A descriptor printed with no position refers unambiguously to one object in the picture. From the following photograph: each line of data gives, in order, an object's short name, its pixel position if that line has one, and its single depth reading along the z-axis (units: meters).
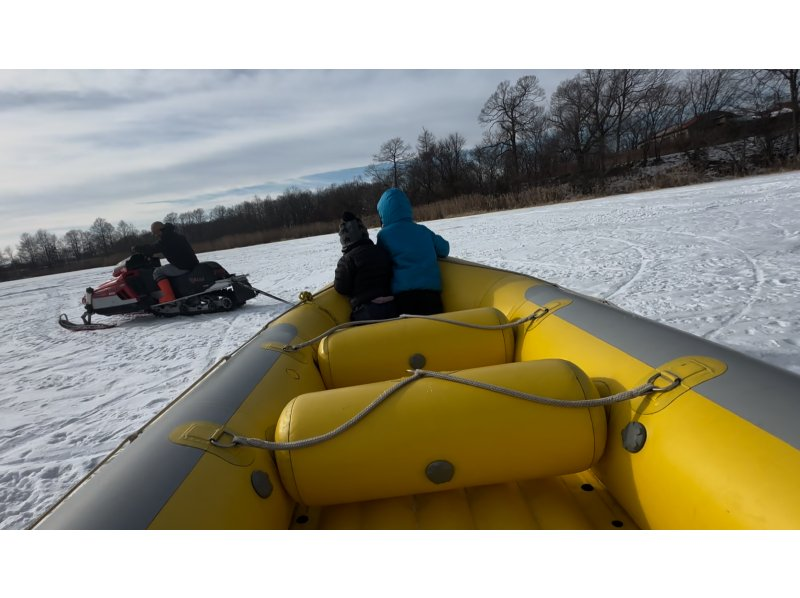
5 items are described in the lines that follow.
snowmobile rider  5.79
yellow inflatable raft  1.05
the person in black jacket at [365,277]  2.96
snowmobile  6.14
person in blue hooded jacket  2.98
